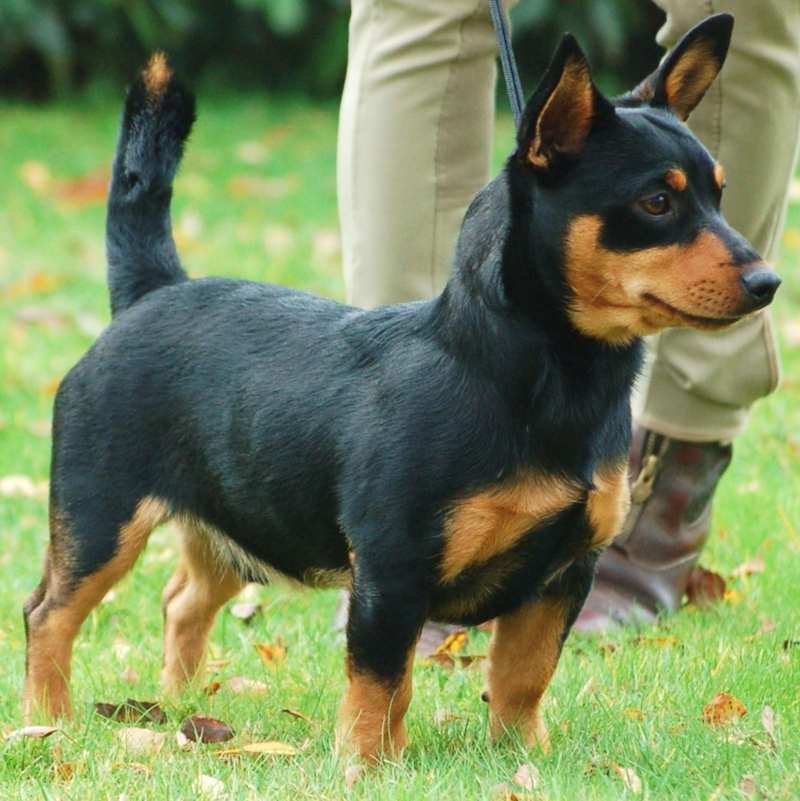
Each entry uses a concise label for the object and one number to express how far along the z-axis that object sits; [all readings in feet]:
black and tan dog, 19.20
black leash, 21.42
